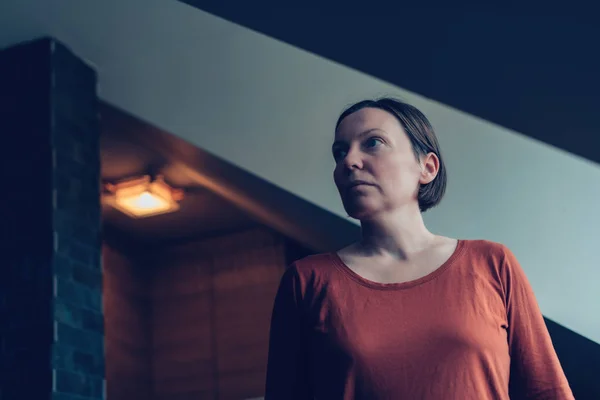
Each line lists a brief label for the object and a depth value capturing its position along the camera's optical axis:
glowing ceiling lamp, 4.62
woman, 0.90
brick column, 2.79
